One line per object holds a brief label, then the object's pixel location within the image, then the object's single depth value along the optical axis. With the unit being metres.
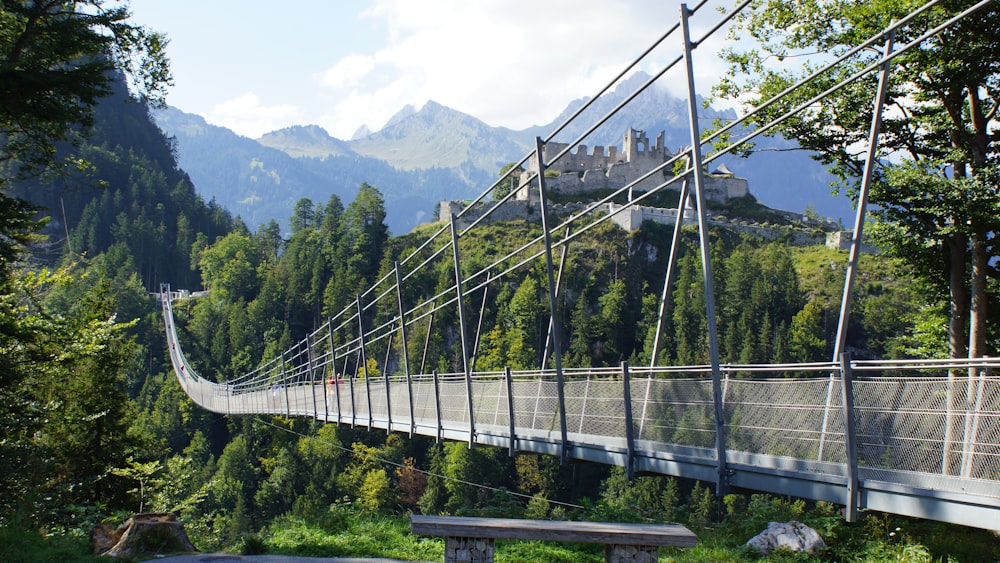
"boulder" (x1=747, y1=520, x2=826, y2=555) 7.52
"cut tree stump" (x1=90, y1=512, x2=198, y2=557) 7.20
